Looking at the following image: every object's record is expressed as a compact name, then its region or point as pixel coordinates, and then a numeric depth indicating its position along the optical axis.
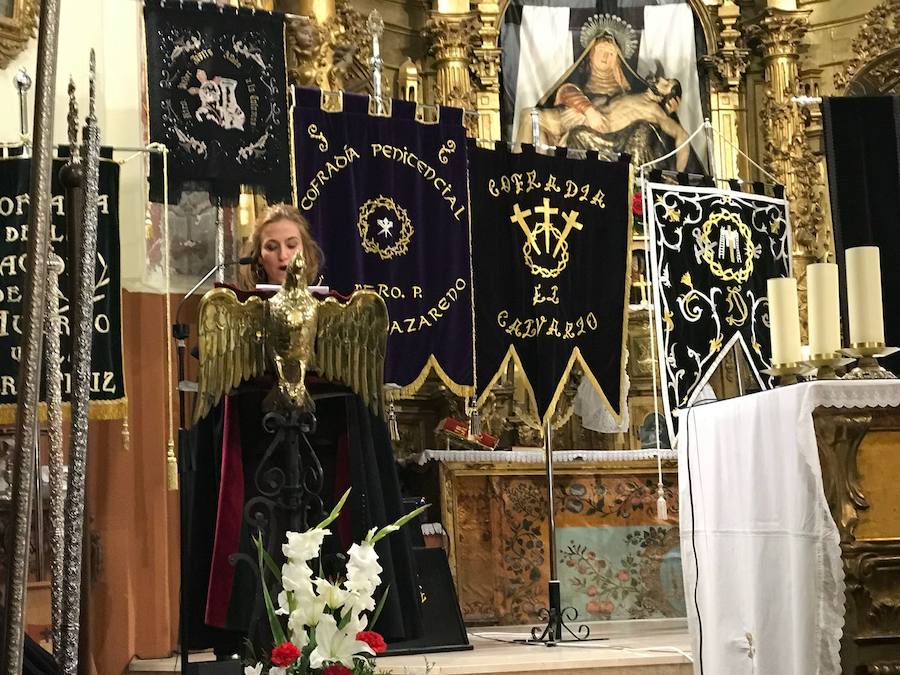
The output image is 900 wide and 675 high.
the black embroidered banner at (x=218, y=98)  4.84
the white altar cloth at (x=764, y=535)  3.09
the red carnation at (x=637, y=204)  7.25
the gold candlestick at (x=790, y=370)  3.59
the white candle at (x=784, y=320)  3.63
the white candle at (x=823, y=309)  3.51
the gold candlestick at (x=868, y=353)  3.38
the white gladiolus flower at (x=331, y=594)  2.17
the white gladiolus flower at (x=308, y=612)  2.16
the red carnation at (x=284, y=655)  2.06
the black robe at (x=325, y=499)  3.50
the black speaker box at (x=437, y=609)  4.91
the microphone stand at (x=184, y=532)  3.48
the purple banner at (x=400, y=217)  5.18
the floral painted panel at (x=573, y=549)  6.21
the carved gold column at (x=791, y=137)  8.63
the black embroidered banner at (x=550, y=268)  5.53
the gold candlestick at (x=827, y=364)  3.46
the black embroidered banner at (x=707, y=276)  5.57
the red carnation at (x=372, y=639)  2.20
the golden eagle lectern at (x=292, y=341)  3.06
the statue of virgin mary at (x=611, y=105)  8.58
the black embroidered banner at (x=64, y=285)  4.46
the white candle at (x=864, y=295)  3.46
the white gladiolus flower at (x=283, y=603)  2.20
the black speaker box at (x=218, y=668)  2.54
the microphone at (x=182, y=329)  3.84
